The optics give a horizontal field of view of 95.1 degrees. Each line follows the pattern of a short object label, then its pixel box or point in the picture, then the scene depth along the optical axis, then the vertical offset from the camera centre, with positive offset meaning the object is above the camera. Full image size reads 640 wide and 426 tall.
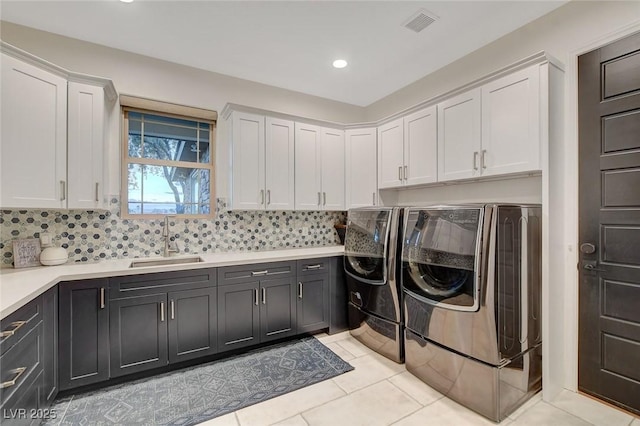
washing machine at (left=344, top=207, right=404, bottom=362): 2.62 -0.62
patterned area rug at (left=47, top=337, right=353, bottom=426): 1.91 -1.31
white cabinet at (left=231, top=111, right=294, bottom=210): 3.03 +0.56
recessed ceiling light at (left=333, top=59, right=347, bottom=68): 2.98 +1.55
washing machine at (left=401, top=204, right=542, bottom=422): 1.88 -0.64
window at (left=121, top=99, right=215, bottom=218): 2.88 +0.52
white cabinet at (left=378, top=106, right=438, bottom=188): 2.93 +0.68
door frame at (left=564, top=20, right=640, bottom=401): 2.13 -0.10
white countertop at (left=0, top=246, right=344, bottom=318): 1.57 -0.42
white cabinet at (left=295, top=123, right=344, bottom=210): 3.38 +0.55
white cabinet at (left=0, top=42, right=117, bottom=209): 1.96 +0.60
